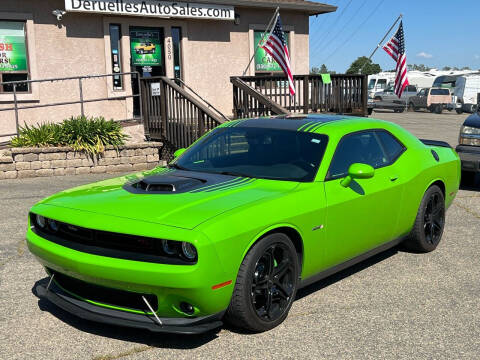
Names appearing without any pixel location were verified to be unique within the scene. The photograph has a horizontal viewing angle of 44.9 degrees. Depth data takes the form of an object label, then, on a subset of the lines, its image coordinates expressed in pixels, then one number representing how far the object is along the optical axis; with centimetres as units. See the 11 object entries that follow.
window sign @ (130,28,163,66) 1441
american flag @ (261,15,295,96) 1379
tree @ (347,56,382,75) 10001
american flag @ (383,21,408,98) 1825
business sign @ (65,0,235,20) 1284
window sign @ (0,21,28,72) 1260
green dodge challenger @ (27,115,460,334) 360
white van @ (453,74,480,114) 3569
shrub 1127
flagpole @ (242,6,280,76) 1575
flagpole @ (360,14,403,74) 1905
